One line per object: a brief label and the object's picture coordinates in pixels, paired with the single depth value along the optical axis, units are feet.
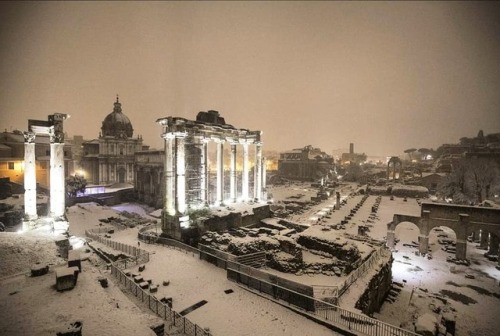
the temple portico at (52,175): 66.28
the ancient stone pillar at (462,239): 78.12
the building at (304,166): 289.17
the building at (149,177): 140.97
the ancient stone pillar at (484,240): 88.17
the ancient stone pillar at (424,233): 84.11
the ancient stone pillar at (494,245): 81.51
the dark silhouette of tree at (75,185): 130.21
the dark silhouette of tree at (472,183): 122.31
